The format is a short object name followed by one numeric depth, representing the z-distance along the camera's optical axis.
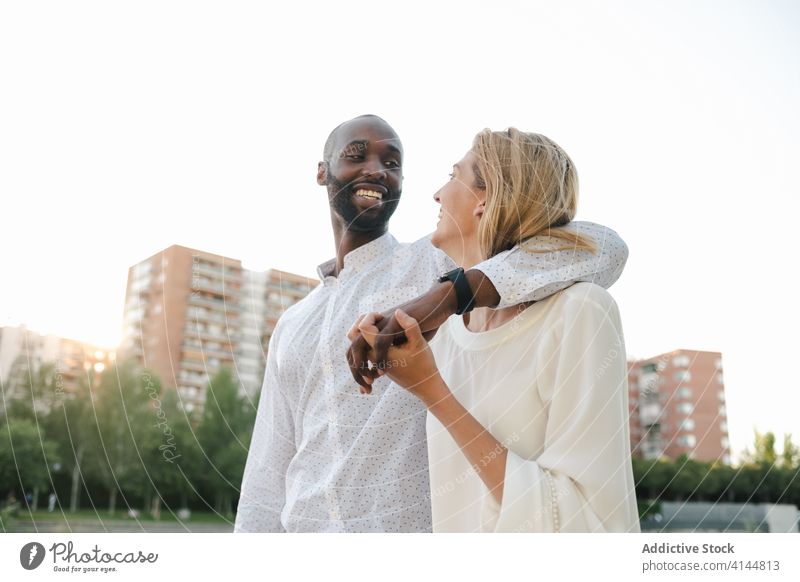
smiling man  0.87
